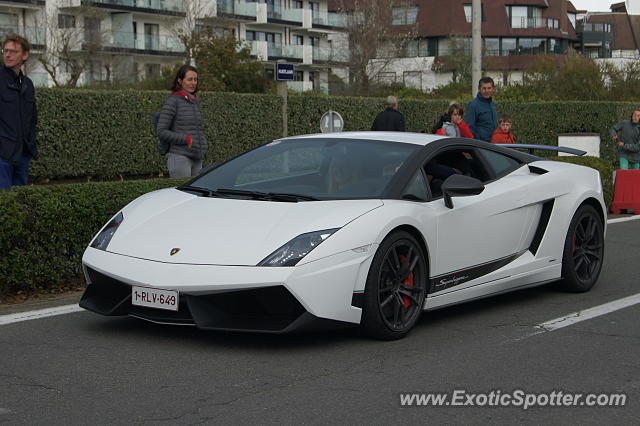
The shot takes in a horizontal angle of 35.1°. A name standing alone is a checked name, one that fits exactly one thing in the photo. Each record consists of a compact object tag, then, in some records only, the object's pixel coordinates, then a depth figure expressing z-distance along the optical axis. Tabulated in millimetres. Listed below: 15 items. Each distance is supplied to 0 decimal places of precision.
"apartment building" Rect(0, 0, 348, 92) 45750
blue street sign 18141
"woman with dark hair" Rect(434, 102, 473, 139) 13461
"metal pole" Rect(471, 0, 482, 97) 23203
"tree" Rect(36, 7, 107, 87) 42891
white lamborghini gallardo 5703
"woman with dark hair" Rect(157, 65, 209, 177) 10047
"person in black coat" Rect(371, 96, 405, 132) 17442
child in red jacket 13391
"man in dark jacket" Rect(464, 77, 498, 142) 12977
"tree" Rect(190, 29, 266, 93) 38812
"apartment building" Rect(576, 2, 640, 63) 107188
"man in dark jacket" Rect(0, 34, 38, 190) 8570
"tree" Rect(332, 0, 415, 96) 52406
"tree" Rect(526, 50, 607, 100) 42250
